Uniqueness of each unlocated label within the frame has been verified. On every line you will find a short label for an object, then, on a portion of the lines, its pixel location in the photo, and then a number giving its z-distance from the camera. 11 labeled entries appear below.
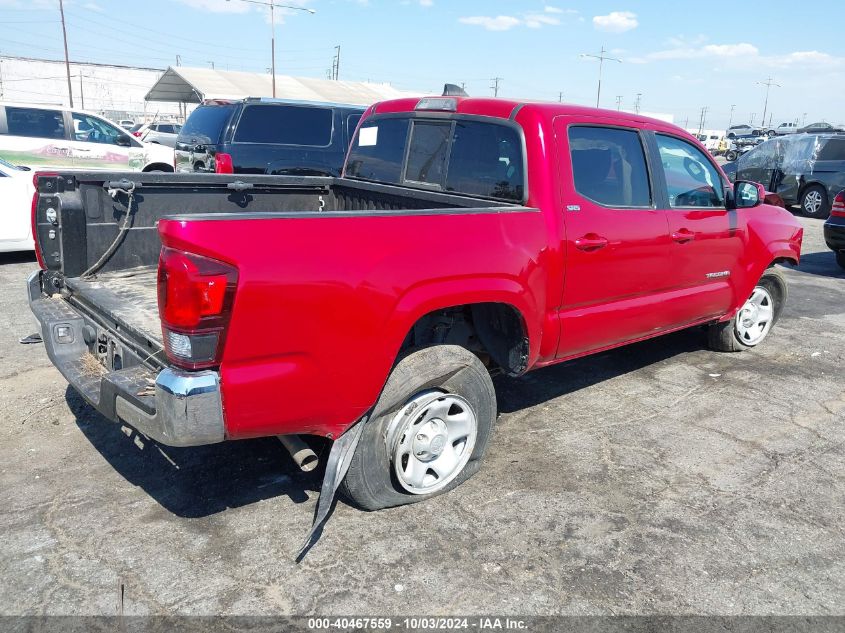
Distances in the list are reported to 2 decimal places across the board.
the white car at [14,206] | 7.93
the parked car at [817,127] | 30.82
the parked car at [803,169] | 15.18
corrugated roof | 32.03
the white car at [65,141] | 11.16
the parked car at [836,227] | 9.64
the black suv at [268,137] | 9.81
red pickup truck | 2.53
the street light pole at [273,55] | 33.50
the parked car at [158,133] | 25.53
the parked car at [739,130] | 50.88
